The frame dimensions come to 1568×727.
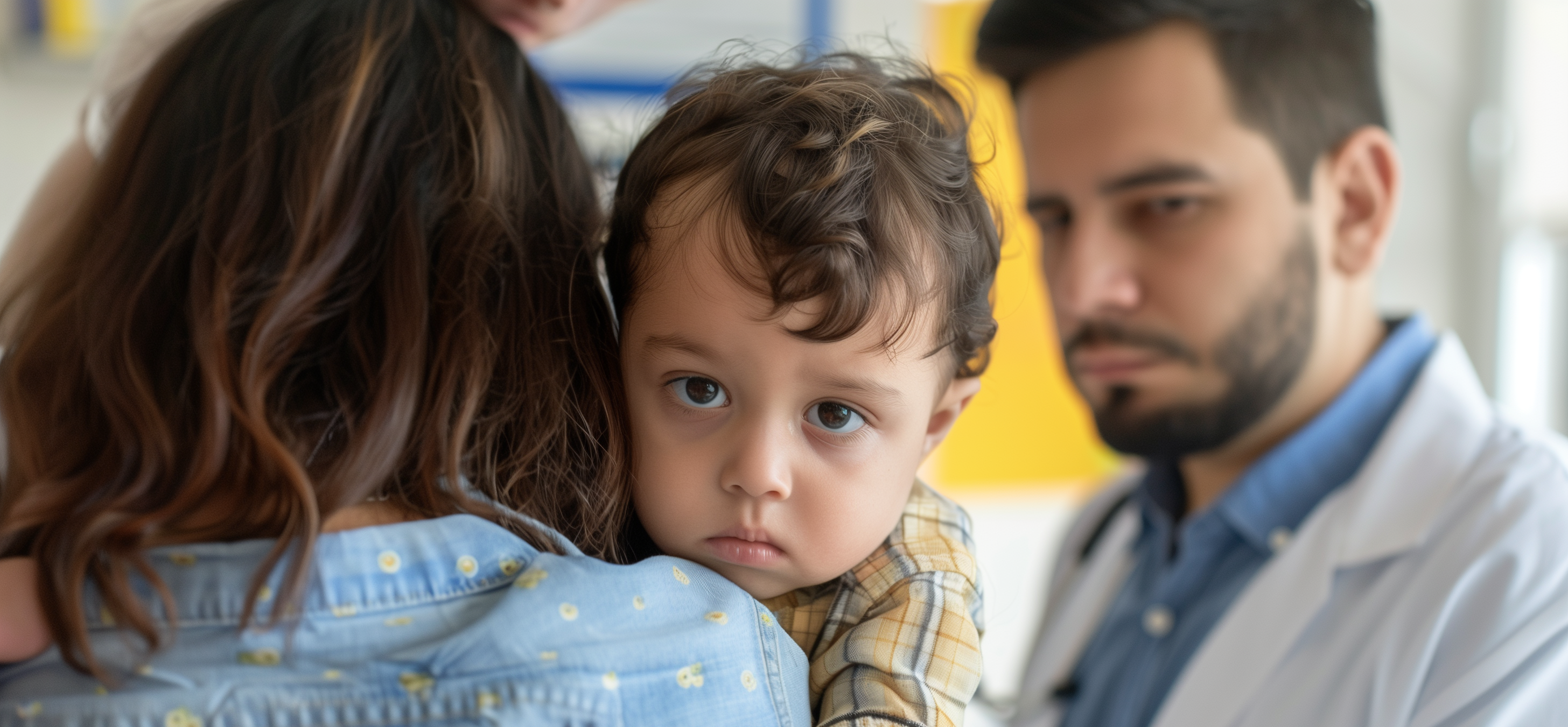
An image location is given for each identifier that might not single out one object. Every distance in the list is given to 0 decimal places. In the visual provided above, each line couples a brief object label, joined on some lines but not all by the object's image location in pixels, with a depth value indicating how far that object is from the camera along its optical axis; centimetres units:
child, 61
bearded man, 121
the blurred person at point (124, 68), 90
